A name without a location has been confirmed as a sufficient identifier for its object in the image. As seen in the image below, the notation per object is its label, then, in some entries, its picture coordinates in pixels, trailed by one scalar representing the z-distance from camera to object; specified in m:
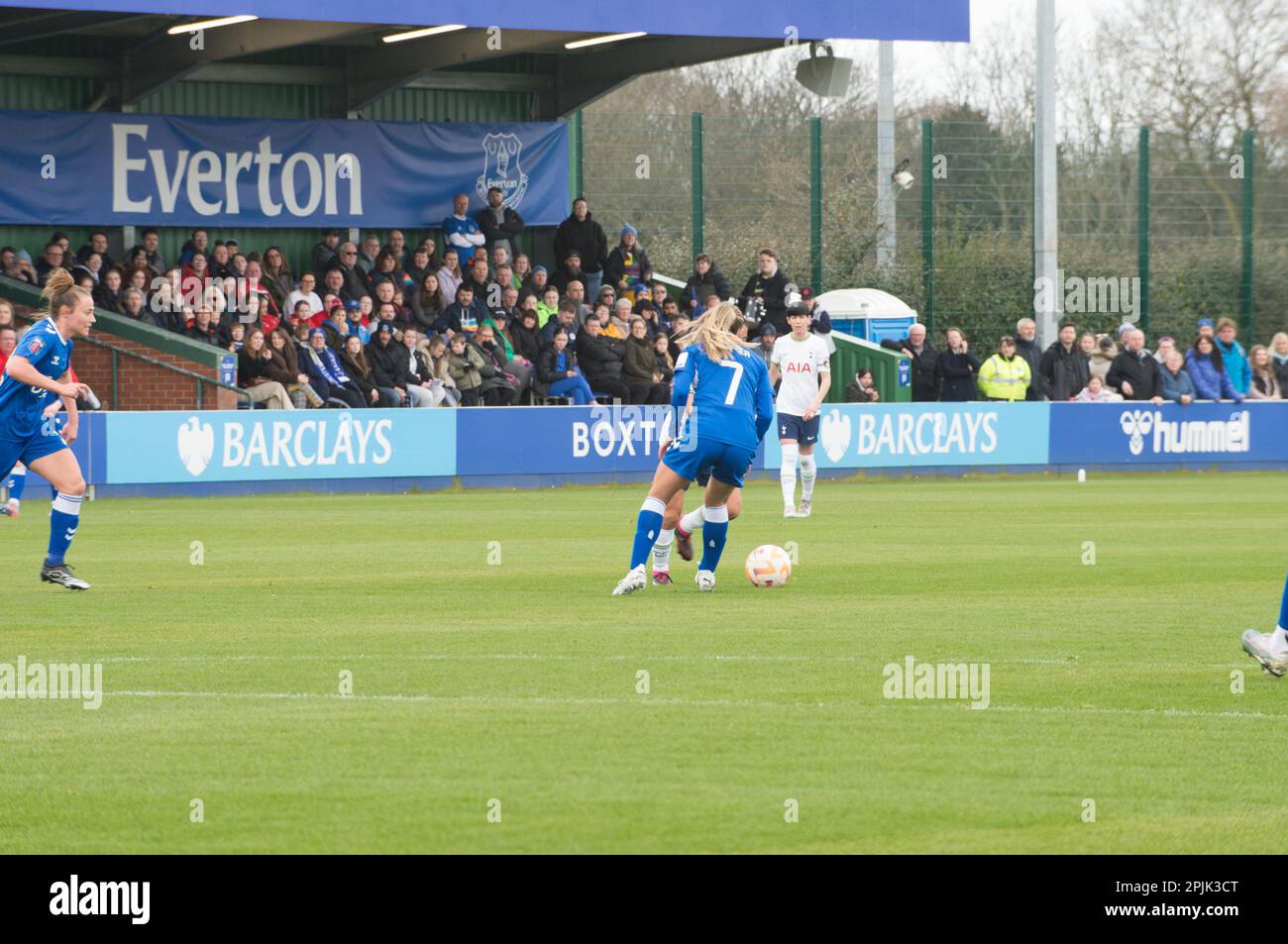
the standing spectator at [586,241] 33.69
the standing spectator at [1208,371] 33.97
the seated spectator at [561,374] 30.45
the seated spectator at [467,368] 30.02
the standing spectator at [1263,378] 34.84
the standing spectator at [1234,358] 34.12
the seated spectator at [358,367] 29.02
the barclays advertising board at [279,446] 25.69
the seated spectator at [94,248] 29.23
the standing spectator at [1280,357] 35.06
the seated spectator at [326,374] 28.47
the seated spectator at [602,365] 30.91
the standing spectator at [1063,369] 33.53
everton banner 31.84
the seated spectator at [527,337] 30.89
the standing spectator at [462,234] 33.59
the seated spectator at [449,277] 31.75
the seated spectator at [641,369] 31.02
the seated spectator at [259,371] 27.88
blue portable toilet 37.75
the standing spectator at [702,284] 33.34
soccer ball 15.39
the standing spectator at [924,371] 32.62
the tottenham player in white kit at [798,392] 22.75
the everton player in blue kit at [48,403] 14.40
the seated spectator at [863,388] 32.62
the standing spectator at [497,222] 33.97
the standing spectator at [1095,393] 33.62
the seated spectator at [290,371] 27.94
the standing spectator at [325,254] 31.91
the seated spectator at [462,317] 30.73
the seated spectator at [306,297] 29.62
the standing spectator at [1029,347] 33.06
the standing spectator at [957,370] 32.47
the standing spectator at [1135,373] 33.59
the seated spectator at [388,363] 29.34
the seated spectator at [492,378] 30.03
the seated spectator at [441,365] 29.75
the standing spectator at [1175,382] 33.72
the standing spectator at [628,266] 34.09
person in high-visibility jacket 32.78
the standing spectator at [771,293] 32.66
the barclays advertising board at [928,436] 31.22
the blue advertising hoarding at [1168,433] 33.09
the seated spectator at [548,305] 32.19
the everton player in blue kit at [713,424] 14.63
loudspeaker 33.09
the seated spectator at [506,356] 30.44
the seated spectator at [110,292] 29.03
